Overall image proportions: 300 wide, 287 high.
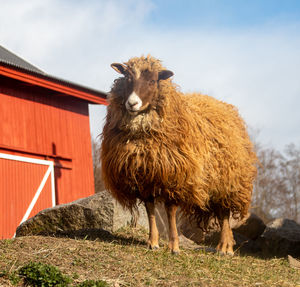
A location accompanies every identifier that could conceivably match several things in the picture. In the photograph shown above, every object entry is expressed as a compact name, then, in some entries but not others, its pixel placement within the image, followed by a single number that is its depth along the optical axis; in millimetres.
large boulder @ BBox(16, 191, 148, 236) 8857
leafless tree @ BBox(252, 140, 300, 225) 31547
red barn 12281
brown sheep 6875
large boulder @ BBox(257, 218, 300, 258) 13016
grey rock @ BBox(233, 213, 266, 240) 14156
